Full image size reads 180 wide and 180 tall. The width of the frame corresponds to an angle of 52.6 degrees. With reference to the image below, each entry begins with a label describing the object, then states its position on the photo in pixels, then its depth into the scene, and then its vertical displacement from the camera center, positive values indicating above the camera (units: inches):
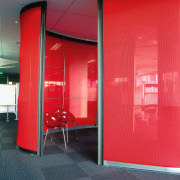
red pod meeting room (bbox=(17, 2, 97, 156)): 155.6 +19.8
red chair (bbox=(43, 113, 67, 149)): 167.9 -27.5
